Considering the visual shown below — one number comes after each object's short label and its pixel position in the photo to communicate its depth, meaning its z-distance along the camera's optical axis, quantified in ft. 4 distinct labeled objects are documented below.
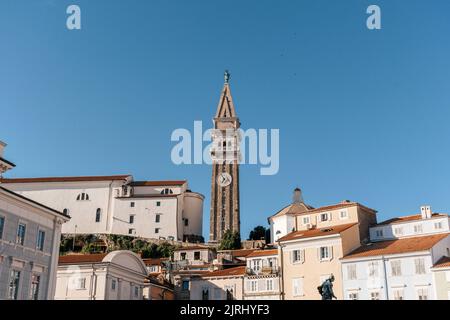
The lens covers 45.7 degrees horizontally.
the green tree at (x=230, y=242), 296.98
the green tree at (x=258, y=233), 328.08
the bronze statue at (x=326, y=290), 83.56
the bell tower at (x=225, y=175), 354.74
